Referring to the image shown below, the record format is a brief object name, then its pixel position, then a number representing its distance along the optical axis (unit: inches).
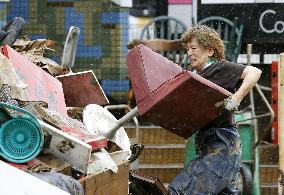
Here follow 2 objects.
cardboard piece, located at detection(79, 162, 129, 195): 366.4
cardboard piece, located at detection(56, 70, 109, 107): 500.6
